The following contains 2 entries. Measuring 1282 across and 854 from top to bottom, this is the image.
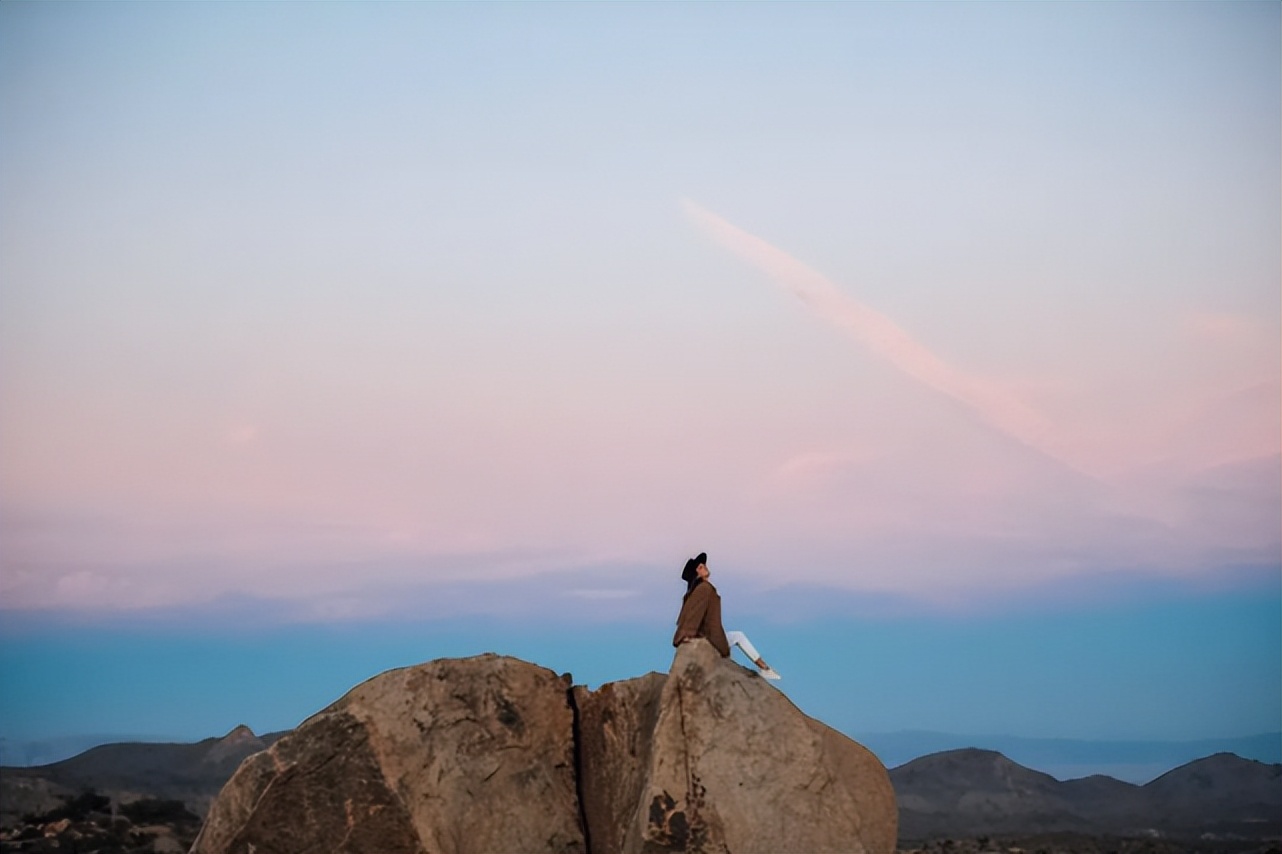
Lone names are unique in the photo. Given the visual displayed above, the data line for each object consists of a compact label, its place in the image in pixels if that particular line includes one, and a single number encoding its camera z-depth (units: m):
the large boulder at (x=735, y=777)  17.77
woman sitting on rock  19.50
